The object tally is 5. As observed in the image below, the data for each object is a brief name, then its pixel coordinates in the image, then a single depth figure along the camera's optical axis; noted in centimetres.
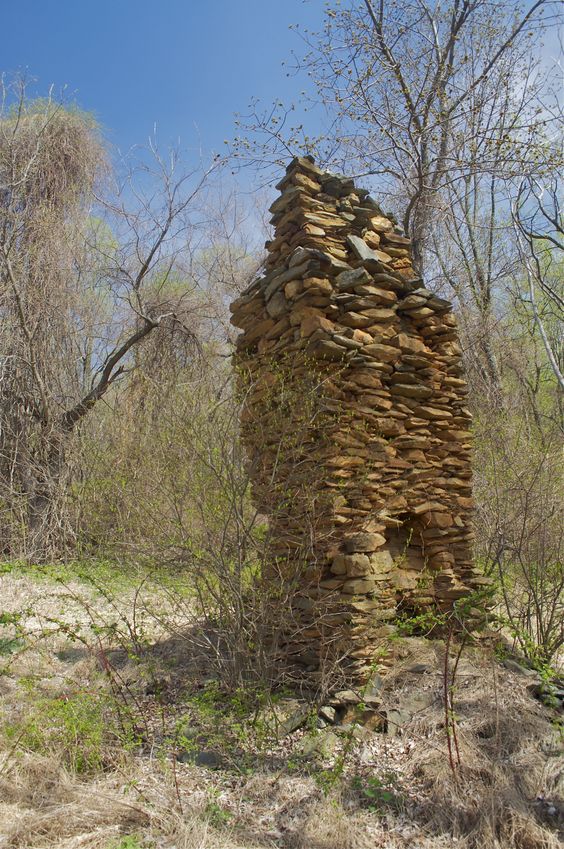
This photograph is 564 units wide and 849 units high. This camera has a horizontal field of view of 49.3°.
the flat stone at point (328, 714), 389
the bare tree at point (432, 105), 869
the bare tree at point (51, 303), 955
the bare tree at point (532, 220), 640
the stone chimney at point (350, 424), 421
